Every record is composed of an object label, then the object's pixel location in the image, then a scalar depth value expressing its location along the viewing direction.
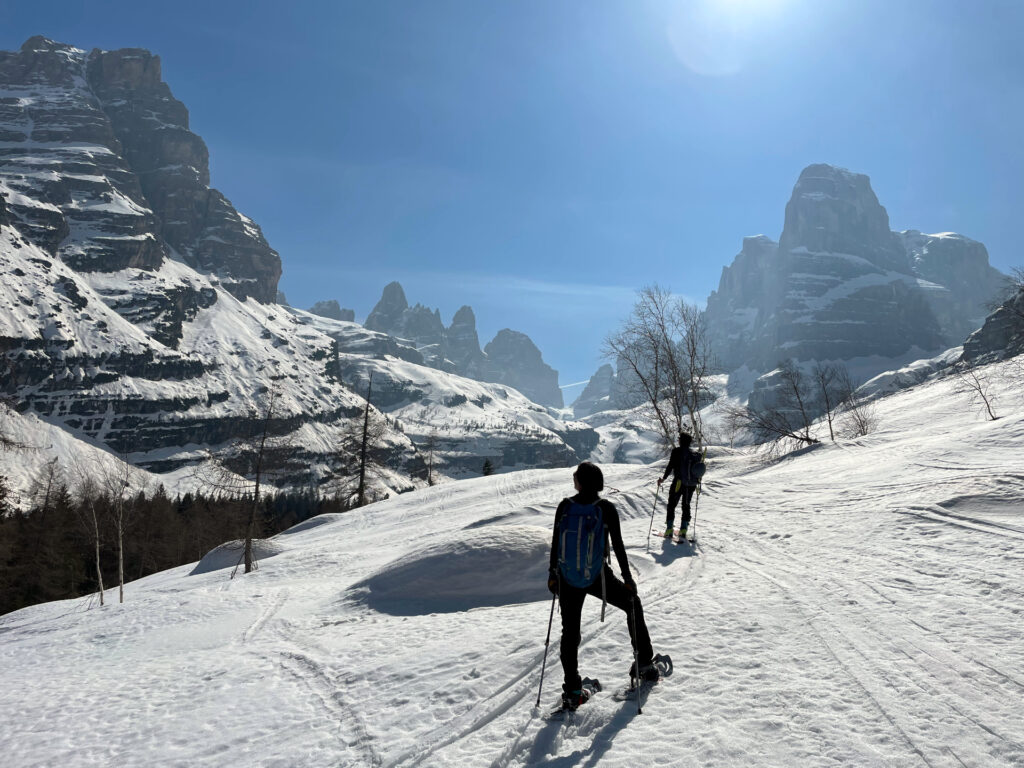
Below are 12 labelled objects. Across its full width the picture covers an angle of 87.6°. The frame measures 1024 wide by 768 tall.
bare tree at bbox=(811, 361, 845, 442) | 36.67
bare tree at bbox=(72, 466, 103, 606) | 26.41
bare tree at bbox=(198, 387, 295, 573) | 20.95
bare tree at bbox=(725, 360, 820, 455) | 27.64
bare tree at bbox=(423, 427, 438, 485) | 49.91
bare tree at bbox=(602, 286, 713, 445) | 27.70
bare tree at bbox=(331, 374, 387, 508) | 36.75
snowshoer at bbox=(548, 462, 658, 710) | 4.74
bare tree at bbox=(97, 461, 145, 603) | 26.19
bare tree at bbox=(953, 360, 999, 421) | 33.42
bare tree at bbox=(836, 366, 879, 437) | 36.22
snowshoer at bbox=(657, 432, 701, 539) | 11.12
